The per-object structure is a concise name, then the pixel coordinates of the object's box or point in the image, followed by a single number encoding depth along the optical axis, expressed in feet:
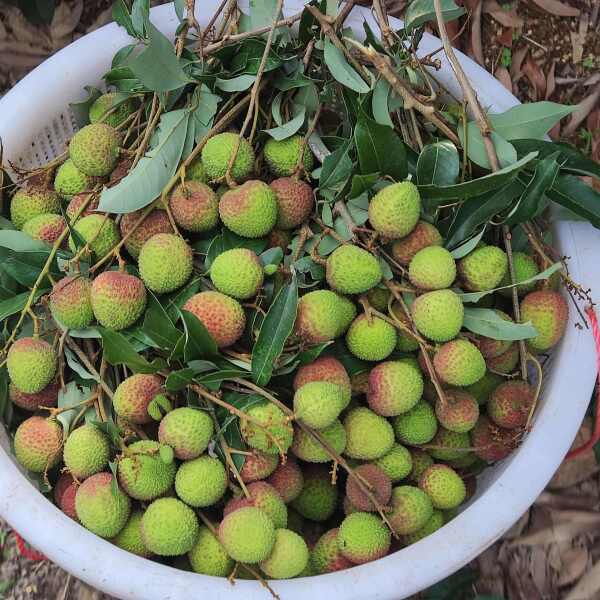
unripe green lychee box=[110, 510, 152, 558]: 3.07
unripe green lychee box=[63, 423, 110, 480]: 2.98
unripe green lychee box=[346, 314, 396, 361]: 3.10
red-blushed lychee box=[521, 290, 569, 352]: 3.27
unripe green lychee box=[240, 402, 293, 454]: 2.87
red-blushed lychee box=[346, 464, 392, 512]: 3.07
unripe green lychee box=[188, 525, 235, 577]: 3.01
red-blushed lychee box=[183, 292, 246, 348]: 2.96
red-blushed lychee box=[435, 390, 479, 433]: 3.16
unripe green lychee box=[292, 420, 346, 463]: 3.00
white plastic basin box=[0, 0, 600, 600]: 2.93
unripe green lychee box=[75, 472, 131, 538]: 2.90
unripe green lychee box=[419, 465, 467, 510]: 3.25
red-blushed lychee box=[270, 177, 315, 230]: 3.31
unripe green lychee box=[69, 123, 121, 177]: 3.33
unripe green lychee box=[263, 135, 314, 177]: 3.42
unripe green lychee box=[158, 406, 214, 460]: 2.84
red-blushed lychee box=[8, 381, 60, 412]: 3.35
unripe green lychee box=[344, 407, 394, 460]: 3.12
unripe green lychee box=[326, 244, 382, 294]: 3.02
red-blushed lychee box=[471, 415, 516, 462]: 3.30
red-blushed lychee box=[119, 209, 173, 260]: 3.30
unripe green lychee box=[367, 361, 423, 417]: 3.06
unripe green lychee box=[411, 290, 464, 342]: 2.96
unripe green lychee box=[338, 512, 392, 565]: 3.06
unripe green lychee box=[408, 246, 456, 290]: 3.02
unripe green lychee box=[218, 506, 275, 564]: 2.77
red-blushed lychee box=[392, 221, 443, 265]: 3.16
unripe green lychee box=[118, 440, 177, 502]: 2.88
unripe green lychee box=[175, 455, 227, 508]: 2.88
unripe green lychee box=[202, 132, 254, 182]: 3.25
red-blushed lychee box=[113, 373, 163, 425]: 2.97
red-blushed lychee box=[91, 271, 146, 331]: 3.00
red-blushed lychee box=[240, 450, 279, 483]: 3.00
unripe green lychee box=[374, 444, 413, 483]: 3.22
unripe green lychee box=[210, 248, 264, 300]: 2.99
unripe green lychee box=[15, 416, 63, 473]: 3.14
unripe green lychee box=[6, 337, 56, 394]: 3.09
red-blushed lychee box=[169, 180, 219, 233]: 3.21
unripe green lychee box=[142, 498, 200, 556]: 2.84
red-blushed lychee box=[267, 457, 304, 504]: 3.14
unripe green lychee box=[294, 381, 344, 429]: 2.75
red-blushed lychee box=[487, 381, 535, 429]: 3.28
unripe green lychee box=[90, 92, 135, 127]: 3.69
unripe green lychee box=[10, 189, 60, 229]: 3.58
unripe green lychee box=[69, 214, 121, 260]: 3.22
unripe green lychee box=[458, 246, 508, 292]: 3.14
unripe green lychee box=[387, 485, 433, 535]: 3.13
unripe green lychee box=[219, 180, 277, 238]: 3.11
